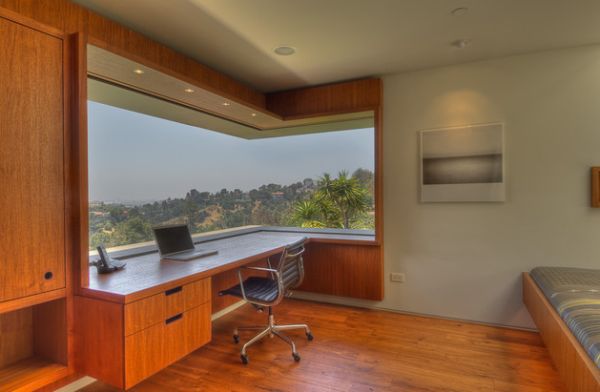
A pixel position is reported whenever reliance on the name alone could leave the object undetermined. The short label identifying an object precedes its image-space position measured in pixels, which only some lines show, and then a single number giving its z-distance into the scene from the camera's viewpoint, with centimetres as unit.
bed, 154
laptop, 257
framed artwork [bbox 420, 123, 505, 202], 303
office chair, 251
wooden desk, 172
